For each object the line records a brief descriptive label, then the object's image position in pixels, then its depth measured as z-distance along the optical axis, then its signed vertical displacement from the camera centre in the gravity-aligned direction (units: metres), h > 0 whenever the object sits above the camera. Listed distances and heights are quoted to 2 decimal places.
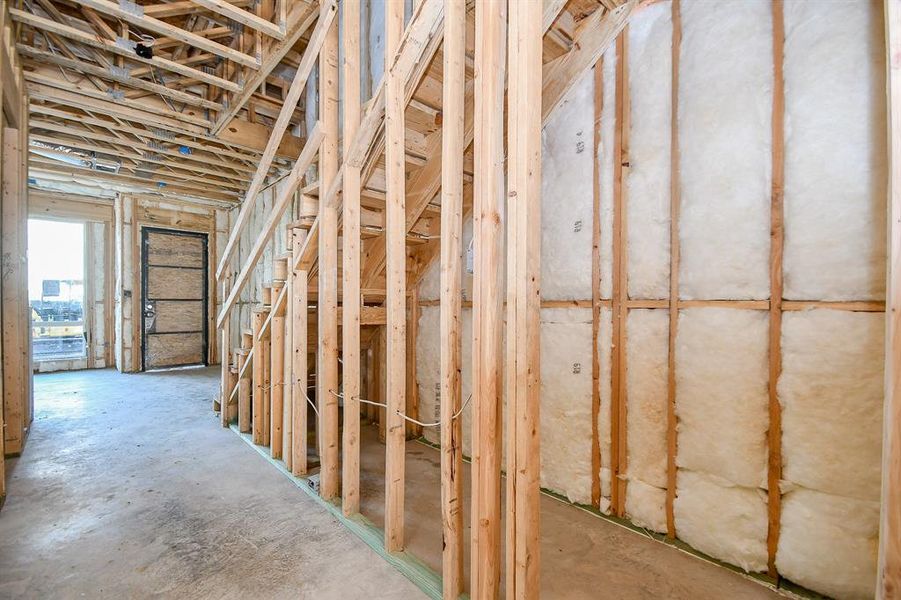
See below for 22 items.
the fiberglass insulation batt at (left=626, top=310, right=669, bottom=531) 2.46 -0.73
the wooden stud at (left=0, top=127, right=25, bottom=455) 3.53 -0.02
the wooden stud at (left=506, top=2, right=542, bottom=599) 1.54 +0.00
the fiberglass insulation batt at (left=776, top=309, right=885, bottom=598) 1.82 -0.71
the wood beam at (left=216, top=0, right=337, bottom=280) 2.84 +1.55
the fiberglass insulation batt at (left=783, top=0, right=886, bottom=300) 1.79 +0.68
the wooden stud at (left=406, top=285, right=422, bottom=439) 4.09 -0.66
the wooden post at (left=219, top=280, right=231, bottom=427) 4.42 -0.84
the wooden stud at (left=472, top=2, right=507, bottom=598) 1.69 -0.02
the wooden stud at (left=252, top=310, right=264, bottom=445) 3.79 -0.76
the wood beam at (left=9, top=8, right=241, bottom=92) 3.20 +2.19
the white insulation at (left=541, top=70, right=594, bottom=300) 2.77 +0.72
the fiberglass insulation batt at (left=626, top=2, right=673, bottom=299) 2.43 +0.88
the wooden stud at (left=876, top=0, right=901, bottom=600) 1.00 -0.18
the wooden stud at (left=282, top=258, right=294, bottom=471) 3.24 -0.68
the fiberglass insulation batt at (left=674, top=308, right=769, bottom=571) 2.12 -0.74
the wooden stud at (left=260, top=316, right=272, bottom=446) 3.80 -0.82
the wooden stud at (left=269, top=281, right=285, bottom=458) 3.52 -0.69
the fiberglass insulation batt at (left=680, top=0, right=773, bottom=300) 2.10 +0.81
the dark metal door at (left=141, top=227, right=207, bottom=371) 7.80 -0.03
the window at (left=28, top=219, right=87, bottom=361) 7.38 +0.15
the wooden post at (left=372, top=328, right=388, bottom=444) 4.15 -0.84
